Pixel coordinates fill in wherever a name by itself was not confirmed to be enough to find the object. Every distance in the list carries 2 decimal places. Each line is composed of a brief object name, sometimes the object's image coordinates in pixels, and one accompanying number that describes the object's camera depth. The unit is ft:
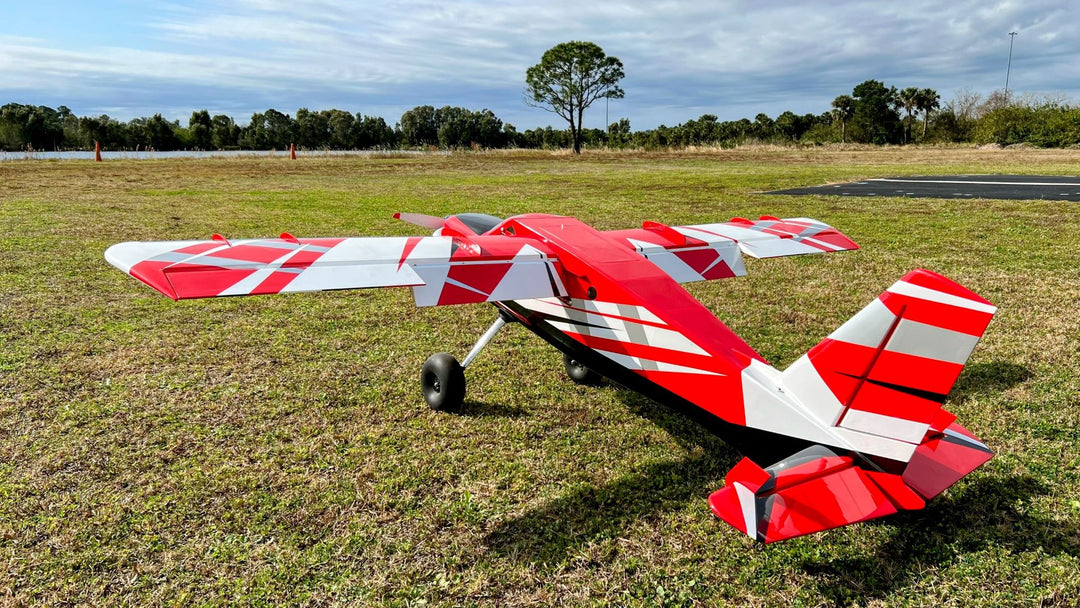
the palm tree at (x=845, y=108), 231.50
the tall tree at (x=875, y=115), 220.84
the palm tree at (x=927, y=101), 242.78
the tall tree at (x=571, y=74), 186.60
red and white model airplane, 9.42
